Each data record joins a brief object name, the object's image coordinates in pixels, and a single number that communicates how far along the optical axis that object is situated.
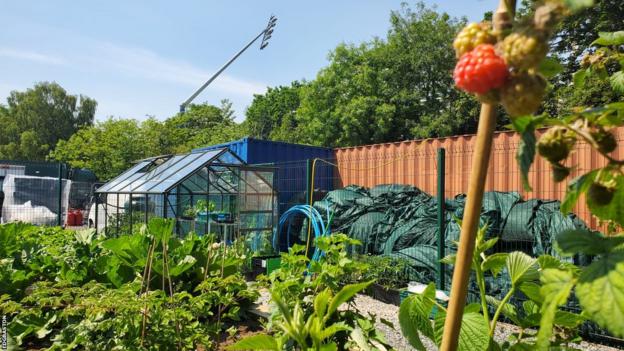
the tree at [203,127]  25.45
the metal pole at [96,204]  10.39
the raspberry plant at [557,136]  0.53
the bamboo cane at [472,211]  0.59
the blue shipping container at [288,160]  10.34
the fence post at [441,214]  5.86
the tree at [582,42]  13.05
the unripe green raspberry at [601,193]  0.70
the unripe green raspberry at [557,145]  0.65
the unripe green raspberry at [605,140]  0.66
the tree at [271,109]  40.41
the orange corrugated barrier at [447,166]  6.66
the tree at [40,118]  44.25
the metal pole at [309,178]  8.72
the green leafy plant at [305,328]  1.17
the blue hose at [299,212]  8.38
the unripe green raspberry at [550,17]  0.52
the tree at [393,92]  21.58
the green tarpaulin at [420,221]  5.70
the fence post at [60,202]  11.65
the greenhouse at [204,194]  8.85
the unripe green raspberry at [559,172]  0.66
